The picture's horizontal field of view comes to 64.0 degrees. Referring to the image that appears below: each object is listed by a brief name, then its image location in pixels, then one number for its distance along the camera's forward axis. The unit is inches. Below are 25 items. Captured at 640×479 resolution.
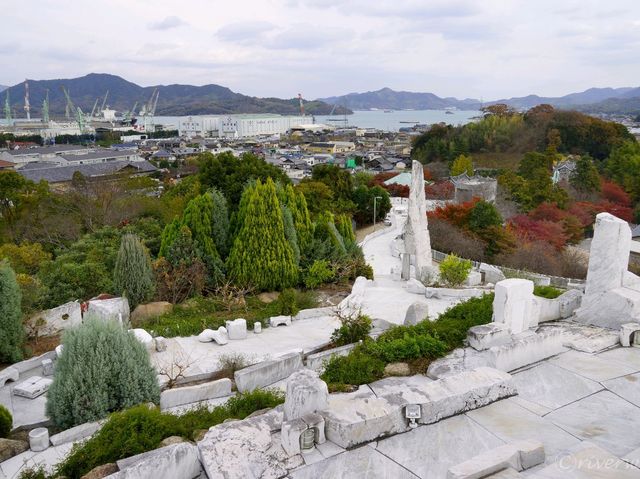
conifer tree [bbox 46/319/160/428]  256.7
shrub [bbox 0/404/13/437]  252.1
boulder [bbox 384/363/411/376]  267.1
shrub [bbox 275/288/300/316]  474.6
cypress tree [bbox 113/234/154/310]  483.2
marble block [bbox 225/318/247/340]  410.3
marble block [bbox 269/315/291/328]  451.5
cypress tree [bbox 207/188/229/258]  594.9
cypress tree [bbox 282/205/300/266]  601.6
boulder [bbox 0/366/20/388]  334.6
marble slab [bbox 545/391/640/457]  197.3
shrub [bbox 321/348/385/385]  259.3
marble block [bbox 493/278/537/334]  305.9
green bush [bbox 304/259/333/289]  579.8
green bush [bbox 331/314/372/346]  352.2
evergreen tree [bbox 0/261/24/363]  368.5
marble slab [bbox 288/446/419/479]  175.9
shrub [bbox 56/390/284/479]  196.9
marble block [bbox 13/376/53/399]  316.5
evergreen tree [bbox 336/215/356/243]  703.2
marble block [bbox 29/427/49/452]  239.8
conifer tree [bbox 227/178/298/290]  564.7
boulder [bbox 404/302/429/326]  379.2
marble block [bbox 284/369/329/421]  193.2
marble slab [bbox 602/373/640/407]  231.6
